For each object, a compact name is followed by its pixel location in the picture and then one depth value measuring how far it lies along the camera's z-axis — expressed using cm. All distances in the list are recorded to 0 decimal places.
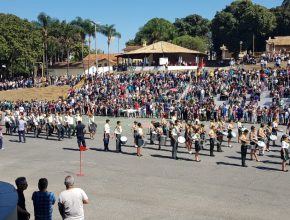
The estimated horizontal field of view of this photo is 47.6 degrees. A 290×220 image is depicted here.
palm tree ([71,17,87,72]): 5777
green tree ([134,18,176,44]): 6781
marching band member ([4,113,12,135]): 2092
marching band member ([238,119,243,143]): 1665
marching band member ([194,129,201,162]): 1402
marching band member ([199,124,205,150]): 1513
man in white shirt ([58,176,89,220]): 591
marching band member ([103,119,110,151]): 1587
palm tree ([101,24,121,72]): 5824
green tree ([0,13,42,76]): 4710
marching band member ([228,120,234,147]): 1665
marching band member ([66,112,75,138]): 1925
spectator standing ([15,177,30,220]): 621
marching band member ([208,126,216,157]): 1482
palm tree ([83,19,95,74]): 5703
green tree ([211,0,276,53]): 5030
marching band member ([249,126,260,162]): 1421
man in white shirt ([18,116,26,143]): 1821
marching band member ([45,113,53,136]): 1945
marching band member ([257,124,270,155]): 1515
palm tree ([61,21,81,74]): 5988
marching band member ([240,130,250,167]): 1331
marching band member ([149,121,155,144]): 1723
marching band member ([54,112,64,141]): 1888
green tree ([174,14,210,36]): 7042
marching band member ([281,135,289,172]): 1274
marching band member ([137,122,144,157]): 1493
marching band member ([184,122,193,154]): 1550
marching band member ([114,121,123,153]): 1576
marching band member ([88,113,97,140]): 1892
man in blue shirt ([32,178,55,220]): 618
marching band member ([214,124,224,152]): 1584
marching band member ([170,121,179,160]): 1452
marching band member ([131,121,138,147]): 1520
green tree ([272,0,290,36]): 5293
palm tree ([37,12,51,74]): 5660
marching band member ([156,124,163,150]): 1650
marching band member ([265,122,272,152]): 1601
